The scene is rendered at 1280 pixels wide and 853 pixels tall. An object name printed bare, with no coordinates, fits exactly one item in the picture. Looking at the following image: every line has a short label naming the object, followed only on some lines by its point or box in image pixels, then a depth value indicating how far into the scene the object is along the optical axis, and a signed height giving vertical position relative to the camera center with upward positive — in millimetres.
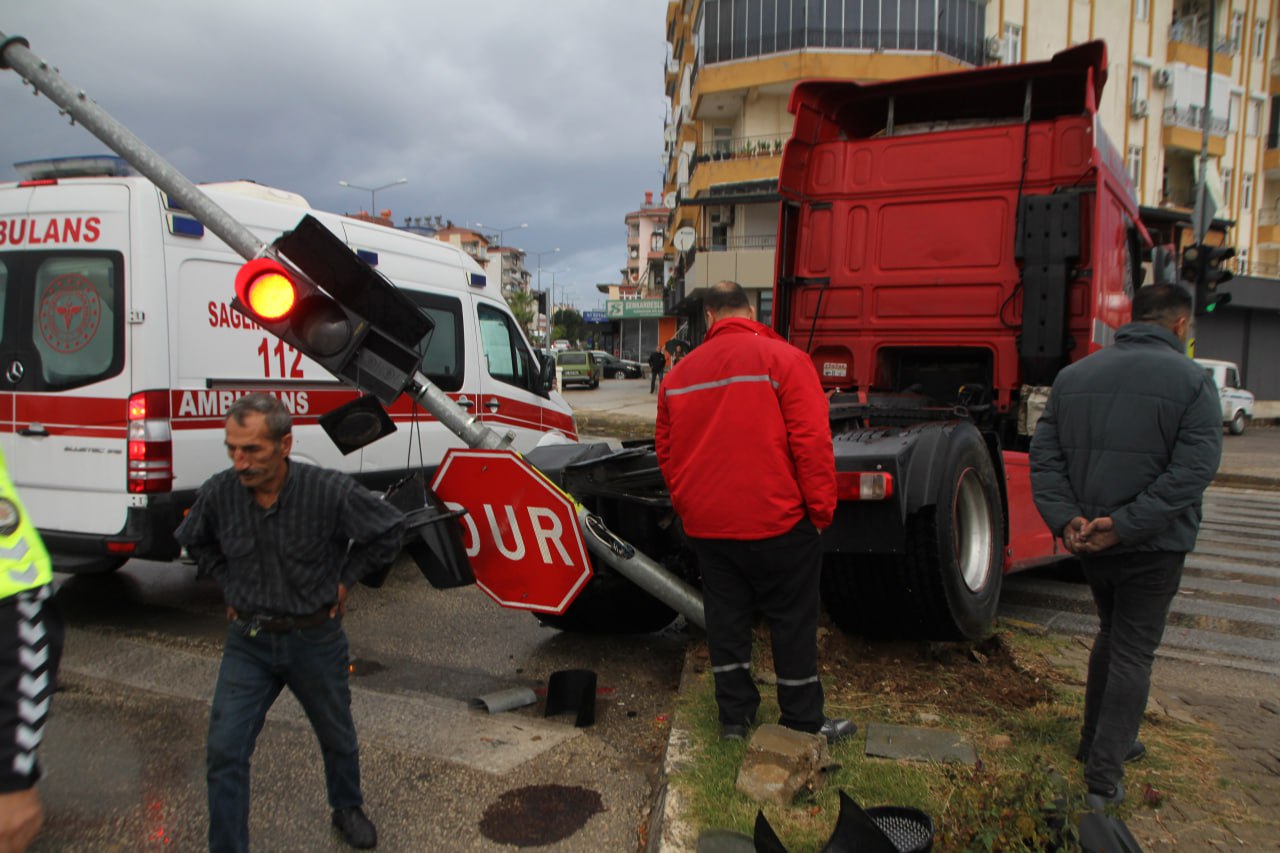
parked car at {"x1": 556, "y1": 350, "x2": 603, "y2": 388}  42406 -254
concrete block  3148 -1337
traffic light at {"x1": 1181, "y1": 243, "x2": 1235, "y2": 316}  8828 +1006
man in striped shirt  2920 -632
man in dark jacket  3139 -361
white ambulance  5512 -15
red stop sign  4082 -722
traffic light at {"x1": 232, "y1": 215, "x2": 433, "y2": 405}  3590 +182
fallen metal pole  3777 +733
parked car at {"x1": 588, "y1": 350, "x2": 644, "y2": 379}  56906 -249
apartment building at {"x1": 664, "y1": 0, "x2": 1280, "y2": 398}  31453 +10218
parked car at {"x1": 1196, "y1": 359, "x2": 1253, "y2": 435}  23438 -438
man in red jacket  3541 -471
